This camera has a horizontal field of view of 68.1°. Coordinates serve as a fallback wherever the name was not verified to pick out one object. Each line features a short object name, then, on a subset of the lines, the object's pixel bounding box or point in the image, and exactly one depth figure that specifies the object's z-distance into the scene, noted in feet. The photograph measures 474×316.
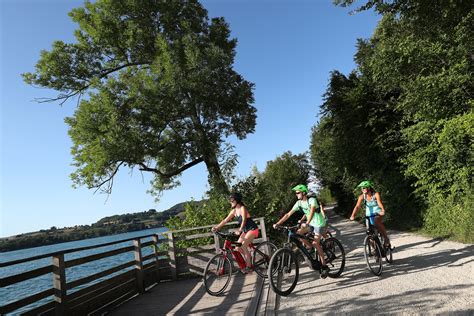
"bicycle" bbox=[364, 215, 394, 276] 22.36
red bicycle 22.65
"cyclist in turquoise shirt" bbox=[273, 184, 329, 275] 22.53
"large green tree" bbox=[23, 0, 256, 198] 51.49
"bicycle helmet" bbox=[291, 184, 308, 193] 23.97
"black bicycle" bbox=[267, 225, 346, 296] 20.34
